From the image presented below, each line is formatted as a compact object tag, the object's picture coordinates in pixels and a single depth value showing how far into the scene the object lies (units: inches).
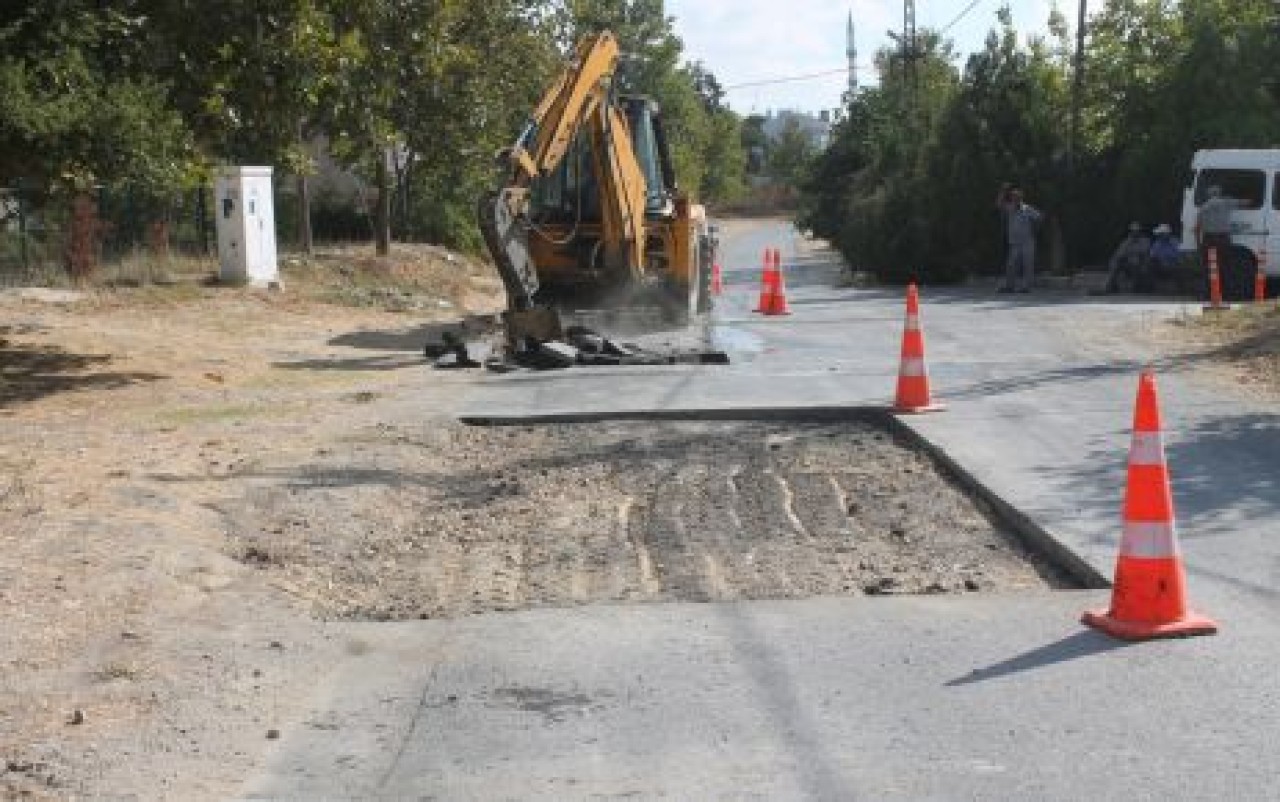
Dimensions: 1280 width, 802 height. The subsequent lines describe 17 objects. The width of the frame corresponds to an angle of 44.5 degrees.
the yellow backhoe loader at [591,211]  676.7
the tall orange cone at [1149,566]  250.7
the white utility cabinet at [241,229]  971.3
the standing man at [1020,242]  1114.1
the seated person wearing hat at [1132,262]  1087.0
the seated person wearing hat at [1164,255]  1081.4
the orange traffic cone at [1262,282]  933.3
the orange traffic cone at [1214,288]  874.0
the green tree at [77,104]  538.0
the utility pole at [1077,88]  1250.6
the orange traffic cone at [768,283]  952.3
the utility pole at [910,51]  1764.3
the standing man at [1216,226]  996.6
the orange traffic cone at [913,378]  492.4
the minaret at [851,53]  3712.1
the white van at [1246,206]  1004.6
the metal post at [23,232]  975.0
